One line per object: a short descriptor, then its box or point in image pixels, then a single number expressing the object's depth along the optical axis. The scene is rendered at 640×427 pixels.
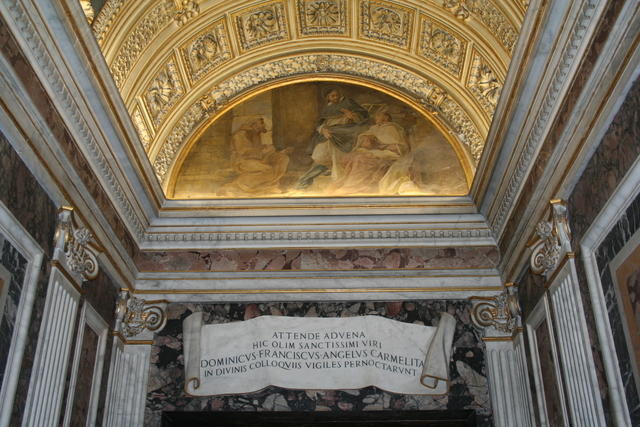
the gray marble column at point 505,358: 7.41
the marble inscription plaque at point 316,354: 7.74
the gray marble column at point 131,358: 7.58
